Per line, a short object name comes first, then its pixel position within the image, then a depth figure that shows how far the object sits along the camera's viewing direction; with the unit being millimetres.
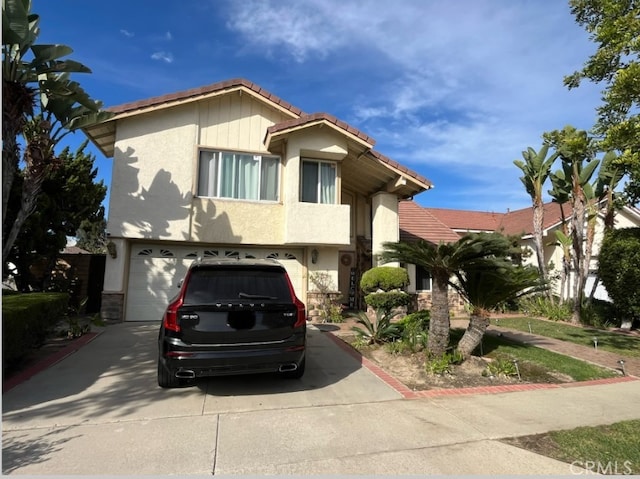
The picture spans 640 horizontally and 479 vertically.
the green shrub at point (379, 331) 8461
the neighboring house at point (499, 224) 16703
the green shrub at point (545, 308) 13703
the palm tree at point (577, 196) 13281
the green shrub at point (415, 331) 7645
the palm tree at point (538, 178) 15203
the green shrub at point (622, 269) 11305
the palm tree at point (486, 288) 6812
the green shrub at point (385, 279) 11336
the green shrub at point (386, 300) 10805
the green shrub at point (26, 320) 5582
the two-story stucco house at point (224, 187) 11305
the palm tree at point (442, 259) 6484
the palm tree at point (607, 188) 13266
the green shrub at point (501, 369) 6594
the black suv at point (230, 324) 4863
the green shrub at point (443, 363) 6535
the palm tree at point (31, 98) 6766
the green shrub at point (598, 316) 12828
